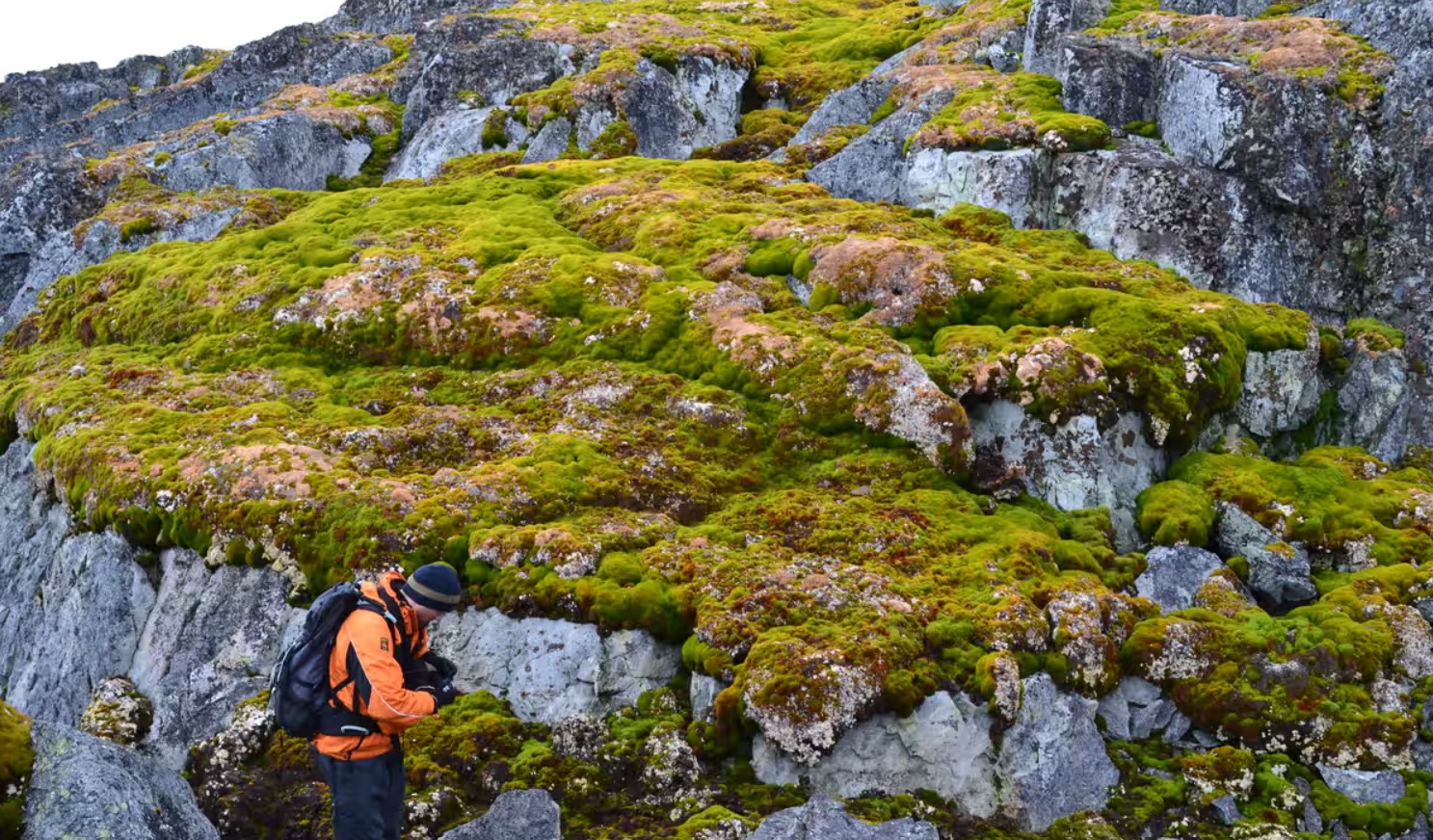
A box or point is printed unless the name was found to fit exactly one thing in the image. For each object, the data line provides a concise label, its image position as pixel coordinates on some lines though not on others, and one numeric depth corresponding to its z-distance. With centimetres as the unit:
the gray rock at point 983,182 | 3028
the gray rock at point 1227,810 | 1423
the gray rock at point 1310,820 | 1413
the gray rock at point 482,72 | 4591
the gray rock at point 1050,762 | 1445
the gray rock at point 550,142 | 4084
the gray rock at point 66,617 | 1866
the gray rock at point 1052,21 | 3774
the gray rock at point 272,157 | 4181
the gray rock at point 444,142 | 4222
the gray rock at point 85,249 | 3484
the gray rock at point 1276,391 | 2345
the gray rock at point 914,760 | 1435
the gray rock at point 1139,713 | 1589
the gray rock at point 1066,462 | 2050
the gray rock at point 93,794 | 938
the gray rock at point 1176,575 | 1823
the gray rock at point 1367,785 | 1450
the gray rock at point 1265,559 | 1877
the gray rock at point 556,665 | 1572
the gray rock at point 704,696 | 1510
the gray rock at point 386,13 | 7538
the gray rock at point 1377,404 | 2373
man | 1056
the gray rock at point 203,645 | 1636
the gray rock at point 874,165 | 3322
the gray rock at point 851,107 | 3931
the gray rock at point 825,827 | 1273
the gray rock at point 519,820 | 1330
